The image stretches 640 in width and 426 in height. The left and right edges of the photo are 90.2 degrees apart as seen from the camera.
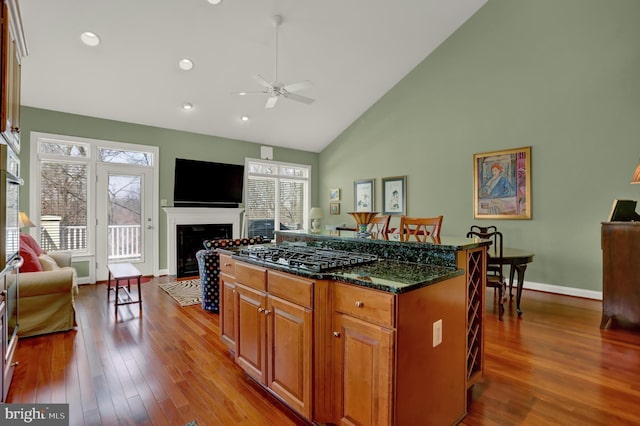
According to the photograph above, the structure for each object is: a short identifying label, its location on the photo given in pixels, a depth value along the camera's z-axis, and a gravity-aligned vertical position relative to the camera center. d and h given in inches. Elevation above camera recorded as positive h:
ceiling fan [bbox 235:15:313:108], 153.3 +62.0
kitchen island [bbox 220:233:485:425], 58.5 -25.7
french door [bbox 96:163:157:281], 213.6 -1.9
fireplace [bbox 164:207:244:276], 239.1 -5.1
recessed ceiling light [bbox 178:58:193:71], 181.5 +86.4
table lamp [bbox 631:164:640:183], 121.0 +14.0
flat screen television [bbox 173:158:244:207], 243.3 +24.3
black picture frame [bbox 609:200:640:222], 136.3 +1.1
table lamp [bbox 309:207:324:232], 268.4 +0.7
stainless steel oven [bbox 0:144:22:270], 76.3 +2.7
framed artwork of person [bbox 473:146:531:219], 191.9 +18.6
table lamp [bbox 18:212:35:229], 166.2 -4.1
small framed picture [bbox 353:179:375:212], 278.7 +17.3
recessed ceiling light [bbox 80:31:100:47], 154.3 +86.2
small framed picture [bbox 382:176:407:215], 253.9 +15.2
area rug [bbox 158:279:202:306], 175.5 -47.0
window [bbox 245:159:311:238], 288.7 +16.9
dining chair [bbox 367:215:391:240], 120.9 -3.7
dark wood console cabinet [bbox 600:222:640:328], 127.9 -24.0
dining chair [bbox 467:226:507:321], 145.5 -31.1
